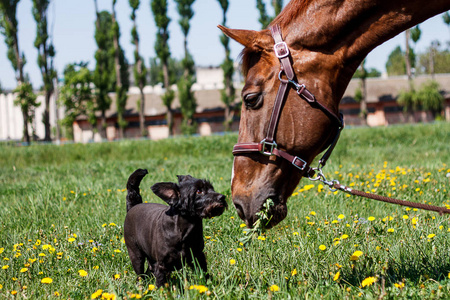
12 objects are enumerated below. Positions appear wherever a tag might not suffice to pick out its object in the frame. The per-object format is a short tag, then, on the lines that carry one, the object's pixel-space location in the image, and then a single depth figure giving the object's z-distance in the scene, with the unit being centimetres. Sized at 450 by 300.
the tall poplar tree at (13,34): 3639
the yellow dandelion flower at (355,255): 283
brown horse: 253
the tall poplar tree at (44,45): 3912
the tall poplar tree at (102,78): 4117
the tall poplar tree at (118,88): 4231
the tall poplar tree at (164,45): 4061
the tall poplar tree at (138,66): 4262
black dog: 317
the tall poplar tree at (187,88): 4244
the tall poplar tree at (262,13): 4088
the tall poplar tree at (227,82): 4112
